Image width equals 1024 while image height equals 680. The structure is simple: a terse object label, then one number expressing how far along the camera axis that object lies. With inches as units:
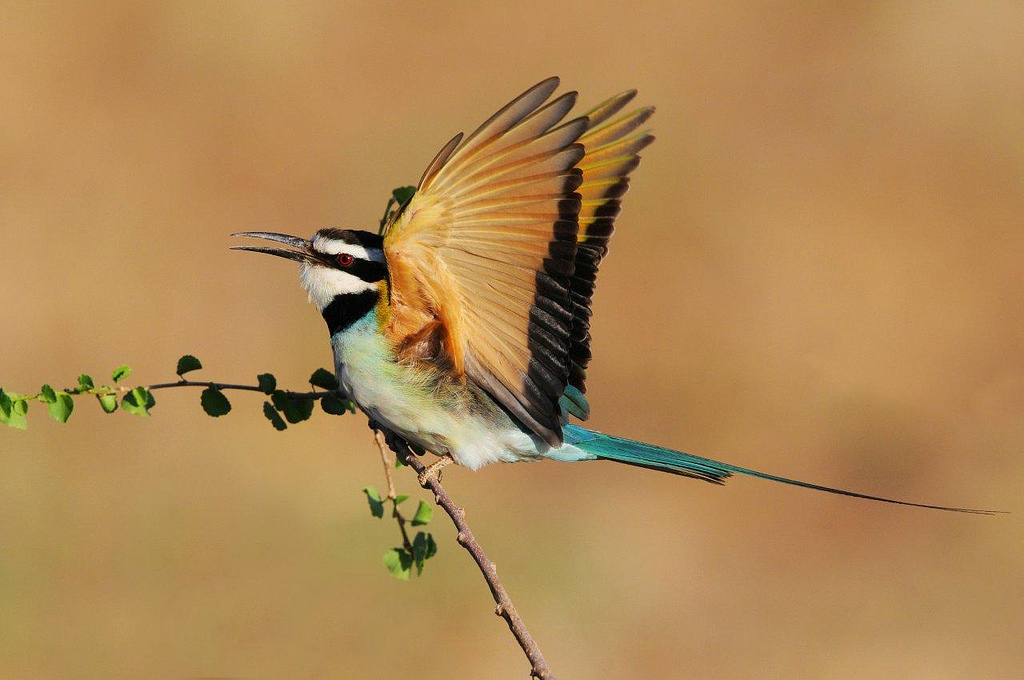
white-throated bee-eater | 184.7
